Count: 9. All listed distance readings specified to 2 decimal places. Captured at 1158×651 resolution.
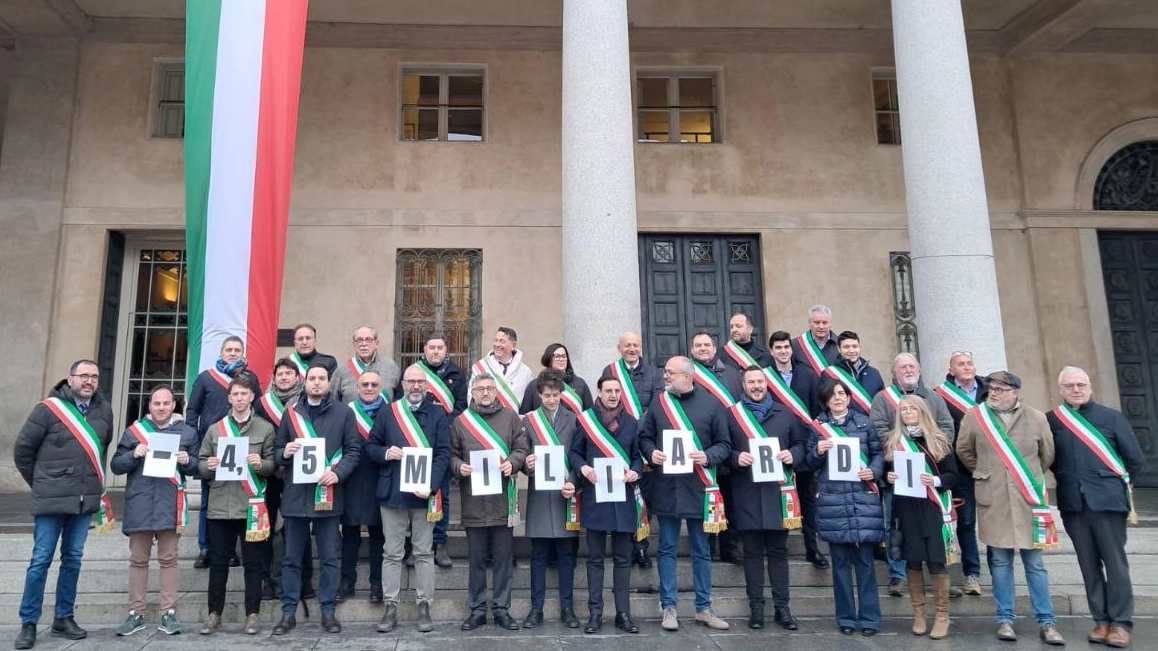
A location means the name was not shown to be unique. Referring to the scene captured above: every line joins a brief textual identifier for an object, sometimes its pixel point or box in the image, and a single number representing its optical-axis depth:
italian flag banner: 7.53
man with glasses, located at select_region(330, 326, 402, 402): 7.20
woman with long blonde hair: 5.91
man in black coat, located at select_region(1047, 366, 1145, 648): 5.83
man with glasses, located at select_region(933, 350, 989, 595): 6.77
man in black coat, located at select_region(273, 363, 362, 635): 6.09
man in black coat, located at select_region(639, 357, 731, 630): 6.18
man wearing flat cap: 5.87
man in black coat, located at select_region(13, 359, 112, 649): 5.92
